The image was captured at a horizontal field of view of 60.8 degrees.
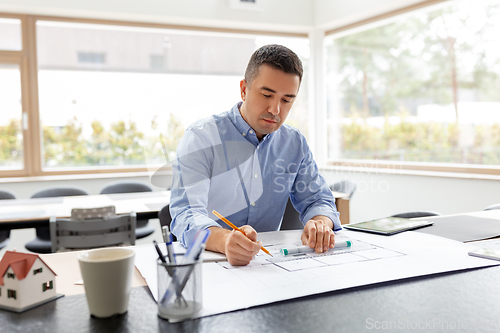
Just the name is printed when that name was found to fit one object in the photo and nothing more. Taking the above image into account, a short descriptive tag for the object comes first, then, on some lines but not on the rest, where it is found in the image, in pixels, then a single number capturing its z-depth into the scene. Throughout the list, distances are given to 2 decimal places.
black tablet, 1.42
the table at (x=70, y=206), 2.50
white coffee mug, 0.73
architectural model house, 0.77
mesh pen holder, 0.73
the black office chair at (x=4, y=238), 3.13
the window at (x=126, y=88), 4.78
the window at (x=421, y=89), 3.92
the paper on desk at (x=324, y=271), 0.83
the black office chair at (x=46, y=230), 2.95
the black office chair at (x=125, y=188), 3.99
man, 1.39
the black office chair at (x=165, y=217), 1.83
